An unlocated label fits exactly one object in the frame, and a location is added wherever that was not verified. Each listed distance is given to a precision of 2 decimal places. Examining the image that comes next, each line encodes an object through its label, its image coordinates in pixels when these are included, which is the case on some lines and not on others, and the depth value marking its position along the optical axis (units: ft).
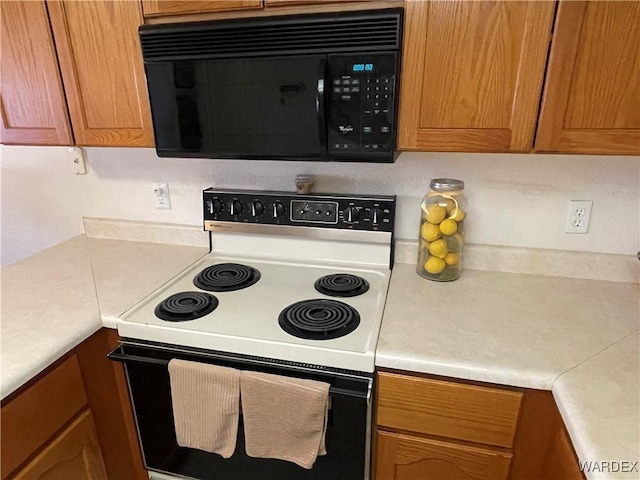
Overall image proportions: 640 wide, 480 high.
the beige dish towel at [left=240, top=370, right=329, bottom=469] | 3.28
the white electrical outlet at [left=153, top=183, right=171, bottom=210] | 5.43
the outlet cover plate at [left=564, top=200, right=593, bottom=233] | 4.28
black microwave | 3.36
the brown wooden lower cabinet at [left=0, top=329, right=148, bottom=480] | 3.20
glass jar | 4.20
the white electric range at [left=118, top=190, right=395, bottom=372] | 3.47
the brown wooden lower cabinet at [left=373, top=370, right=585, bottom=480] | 3.11
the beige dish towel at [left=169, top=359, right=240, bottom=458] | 3.46
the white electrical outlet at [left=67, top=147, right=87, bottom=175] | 5.61
